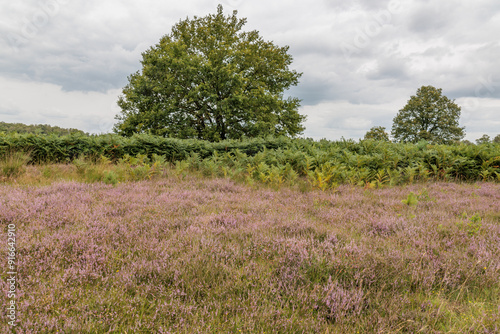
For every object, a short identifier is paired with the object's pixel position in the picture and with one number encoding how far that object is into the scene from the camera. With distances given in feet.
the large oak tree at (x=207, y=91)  66.74
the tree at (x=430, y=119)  122.31
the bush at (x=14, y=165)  25.73
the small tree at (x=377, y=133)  161.07
